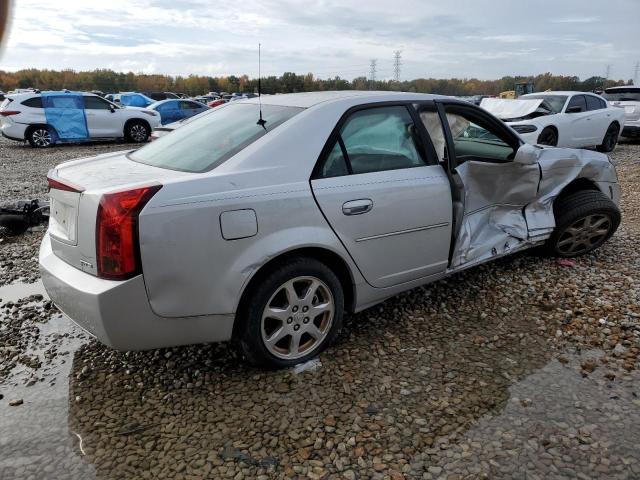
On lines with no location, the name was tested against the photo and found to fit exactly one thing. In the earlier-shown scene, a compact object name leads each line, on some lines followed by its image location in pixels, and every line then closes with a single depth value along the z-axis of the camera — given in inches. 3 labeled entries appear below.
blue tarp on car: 557.9
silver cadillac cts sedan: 96.4
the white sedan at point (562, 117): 409.1
